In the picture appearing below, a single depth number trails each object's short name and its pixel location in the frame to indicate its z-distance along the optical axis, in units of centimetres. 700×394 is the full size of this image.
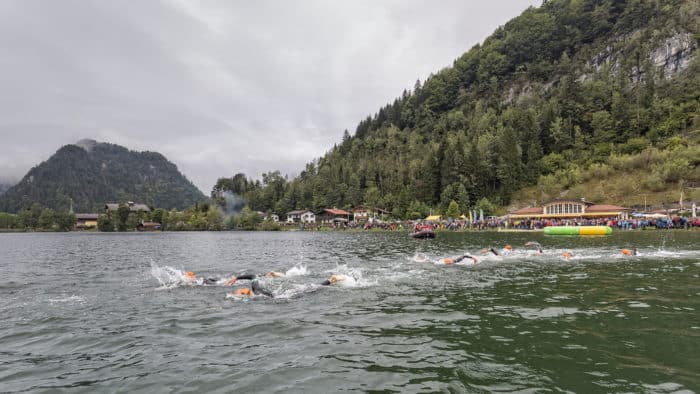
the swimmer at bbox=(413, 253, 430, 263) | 2809
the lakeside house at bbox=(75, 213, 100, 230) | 16000
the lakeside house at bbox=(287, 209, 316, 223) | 14538
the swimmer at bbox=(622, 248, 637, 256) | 2884
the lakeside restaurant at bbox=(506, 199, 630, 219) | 7800
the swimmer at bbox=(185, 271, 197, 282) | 2037
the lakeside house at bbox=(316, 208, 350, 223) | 13727
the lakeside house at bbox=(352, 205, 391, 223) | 13162
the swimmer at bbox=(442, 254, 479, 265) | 2630
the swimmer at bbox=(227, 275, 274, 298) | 1653
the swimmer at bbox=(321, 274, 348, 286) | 1860
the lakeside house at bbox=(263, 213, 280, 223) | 15038
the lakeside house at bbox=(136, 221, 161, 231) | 14635
